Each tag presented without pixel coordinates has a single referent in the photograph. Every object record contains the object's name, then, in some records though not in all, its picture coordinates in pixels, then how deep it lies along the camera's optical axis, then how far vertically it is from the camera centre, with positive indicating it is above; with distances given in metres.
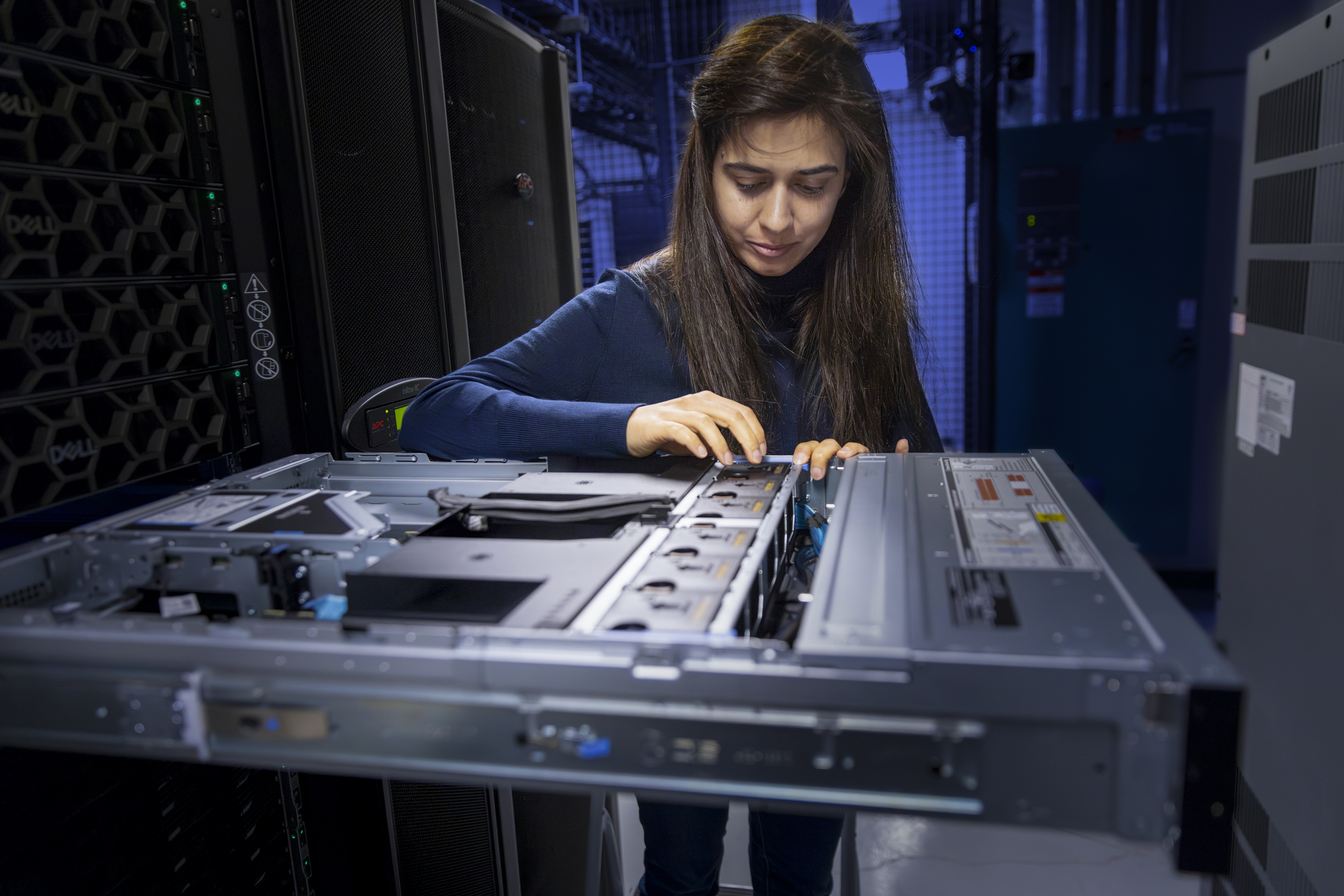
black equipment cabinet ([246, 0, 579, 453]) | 1.23 +0.20
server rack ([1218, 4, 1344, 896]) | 1.45 -0.38
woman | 1.26 -0.06
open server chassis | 0.54 -0.26
